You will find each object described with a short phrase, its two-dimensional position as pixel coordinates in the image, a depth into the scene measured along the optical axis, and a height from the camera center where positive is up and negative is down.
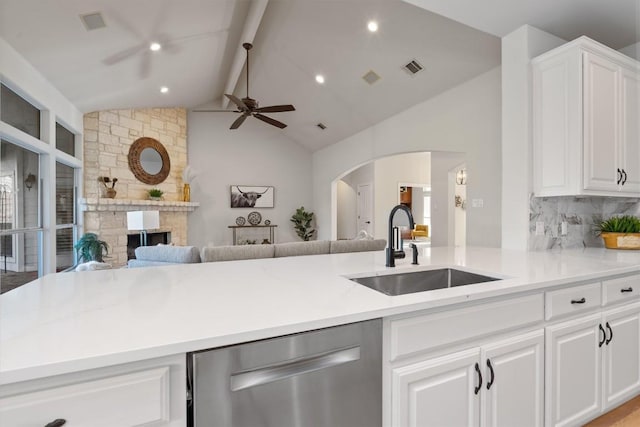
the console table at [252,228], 7.35 -0.40
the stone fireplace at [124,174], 5.29 +0.70
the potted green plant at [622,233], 2.43 -0.18
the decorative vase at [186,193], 6.69 +0.40
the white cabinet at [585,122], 2.16 +0.65
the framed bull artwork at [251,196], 7.55 +0.37
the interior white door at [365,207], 8.02 +0.11
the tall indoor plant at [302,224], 8.00 -0.32
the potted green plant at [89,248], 4.28 -0.50
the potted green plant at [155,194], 6.11 +0.35
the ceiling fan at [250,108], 4.35 +1.47
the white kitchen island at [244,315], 0.72 -0.31
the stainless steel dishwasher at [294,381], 0.81 -0.48
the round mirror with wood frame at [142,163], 5.96 +0.99
